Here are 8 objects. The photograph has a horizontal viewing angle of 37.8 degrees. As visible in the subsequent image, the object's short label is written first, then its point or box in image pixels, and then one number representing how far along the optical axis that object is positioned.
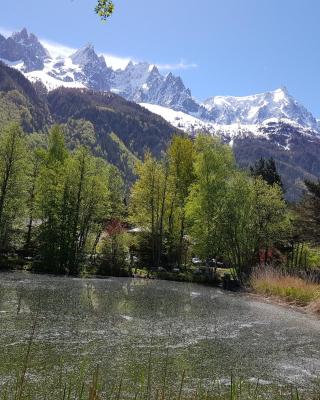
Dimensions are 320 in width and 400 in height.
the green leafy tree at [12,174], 52.88
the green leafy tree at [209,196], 52.34
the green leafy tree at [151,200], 59.78
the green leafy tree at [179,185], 60.84
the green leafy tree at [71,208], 51.16
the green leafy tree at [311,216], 47.75
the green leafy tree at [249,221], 51.44
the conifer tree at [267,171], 80.28
